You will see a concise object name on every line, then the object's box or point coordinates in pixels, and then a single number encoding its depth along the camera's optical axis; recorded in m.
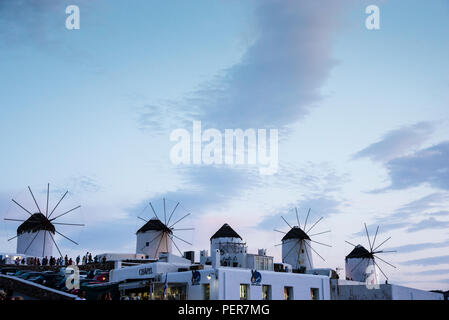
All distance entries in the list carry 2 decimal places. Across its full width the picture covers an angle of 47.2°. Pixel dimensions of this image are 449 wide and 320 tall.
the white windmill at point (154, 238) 76.56
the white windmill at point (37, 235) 73.31
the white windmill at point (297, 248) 82.25
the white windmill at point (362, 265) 85.31
